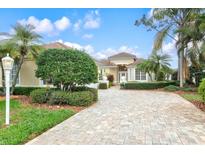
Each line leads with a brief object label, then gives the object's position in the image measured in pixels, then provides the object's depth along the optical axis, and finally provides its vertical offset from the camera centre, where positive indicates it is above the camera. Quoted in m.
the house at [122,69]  19.78 +1.64
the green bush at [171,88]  13.74 -0.73
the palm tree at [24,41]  9.46 +2.54
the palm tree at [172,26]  13.45 +5.02
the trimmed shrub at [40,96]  7.60 -0.77
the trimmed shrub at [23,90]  10.82 -0.66
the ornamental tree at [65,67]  7.49 +0.68
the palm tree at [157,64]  16.27 +1.74
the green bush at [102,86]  16.16 -0.60
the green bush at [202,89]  7.26 -0.48
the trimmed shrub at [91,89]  8.45 -0.51
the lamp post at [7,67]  4.94 +0.47
